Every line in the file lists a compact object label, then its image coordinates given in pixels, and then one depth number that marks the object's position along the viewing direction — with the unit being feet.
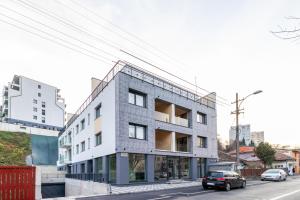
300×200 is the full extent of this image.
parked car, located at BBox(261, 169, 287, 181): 77.92
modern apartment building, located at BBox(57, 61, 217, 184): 57.03
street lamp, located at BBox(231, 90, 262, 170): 62.08
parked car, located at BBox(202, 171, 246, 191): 47.86
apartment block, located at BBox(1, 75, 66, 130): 187.76
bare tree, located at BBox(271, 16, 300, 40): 13.78
